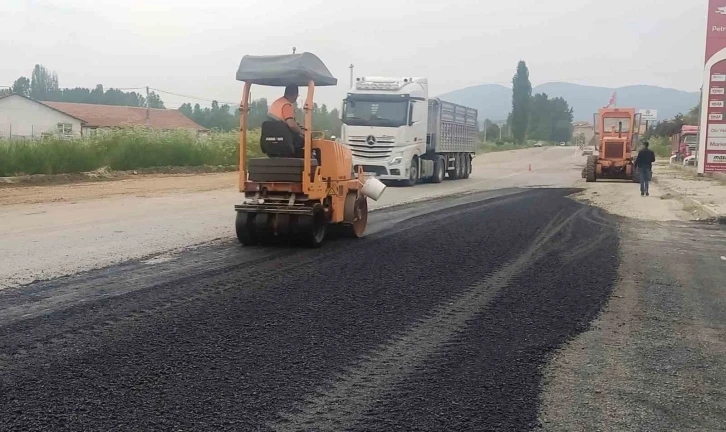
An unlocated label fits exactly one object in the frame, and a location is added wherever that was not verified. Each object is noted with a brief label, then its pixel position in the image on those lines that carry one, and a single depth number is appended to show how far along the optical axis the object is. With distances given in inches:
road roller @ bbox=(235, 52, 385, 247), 390.3
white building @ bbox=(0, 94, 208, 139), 2279.8
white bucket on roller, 465.4
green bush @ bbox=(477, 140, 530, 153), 3235.0
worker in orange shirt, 394.3
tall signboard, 1079.0
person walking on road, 848.9
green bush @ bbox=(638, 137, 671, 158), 2566.4
